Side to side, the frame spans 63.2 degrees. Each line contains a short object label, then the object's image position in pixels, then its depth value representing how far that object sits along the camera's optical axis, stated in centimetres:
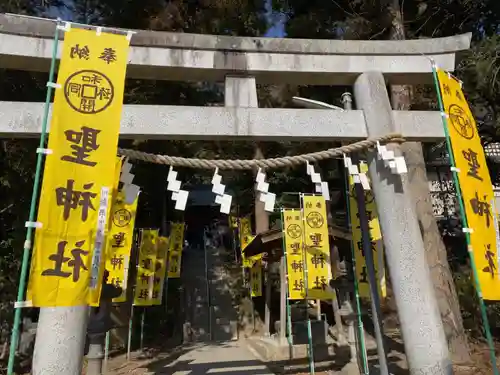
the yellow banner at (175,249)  1390
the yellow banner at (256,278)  1324
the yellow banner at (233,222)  1663
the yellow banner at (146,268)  1139
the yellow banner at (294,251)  834
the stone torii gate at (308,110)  405
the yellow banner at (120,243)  915
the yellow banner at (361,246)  650
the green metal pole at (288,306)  881
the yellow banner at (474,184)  378
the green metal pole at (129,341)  1142
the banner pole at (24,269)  285
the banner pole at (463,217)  369
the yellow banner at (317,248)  811
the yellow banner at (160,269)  1166
